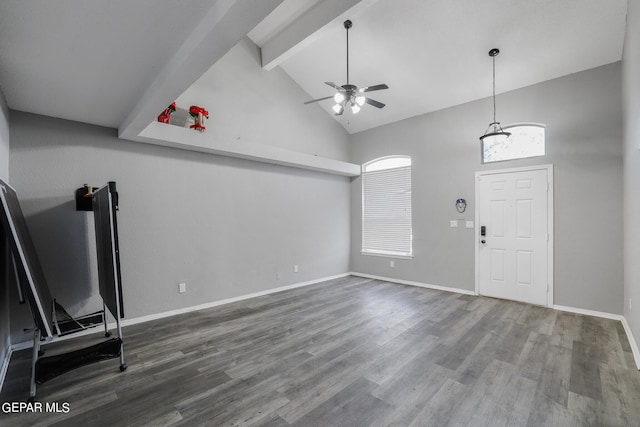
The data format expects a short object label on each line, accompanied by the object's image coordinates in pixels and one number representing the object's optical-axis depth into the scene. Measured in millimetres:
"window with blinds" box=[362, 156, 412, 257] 5949
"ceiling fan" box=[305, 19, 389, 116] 3629
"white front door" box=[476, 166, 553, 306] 4367
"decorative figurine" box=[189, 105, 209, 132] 4082
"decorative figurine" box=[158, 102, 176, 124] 3766
